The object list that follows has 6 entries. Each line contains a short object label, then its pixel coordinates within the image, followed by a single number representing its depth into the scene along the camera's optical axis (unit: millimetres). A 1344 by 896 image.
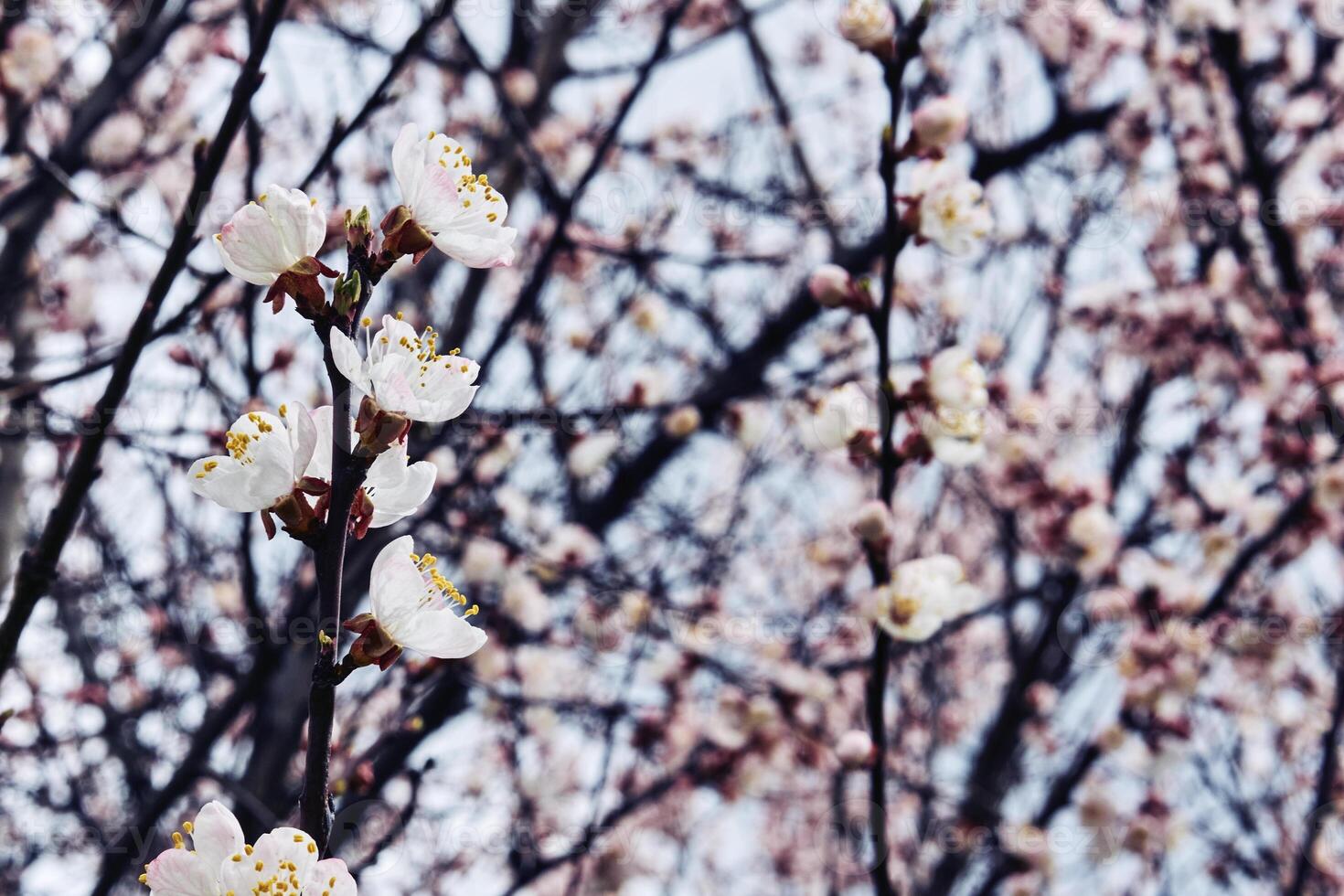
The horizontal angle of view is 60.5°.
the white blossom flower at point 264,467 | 1146
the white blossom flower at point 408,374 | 1123
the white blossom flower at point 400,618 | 1169
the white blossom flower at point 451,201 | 1255
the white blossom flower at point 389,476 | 1170
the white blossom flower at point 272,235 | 1185
